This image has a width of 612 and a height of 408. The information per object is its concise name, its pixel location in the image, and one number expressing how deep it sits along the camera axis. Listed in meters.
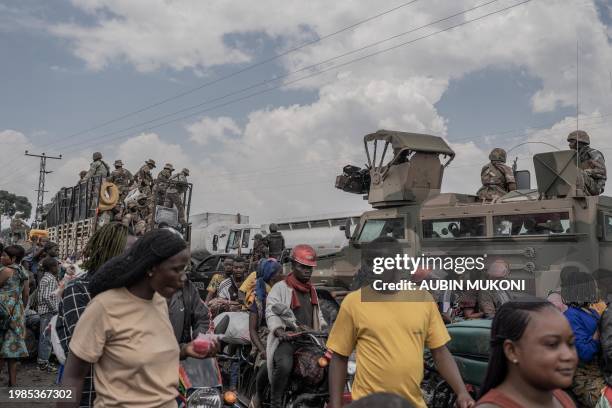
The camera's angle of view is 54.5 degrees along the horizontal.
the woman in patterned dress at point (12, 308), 6.82
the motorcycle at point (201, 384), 3.54
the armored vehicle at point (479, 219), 8.12
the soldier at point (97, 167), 15.72
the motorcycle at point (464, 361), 4.42
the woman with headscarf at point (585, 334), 3.76
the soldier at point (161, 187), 14.90
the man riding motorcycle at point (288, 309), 4.61
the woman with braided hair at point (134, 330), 2.30
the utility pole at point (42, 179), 40.03
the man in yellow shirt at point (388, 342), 3.06
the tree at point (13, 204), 55.50
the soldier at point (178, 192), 15.47
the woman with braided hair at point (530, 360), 1.90
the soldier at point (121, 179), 15.01
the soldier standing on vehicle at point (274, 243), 13.63
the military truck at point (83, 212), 13.66
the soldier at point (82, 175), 15.86
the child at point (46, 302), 8.53
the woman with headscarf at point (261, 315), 5.07
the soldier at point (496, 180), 10.09
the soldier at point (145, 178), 15.05
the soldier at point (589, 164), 8.69
